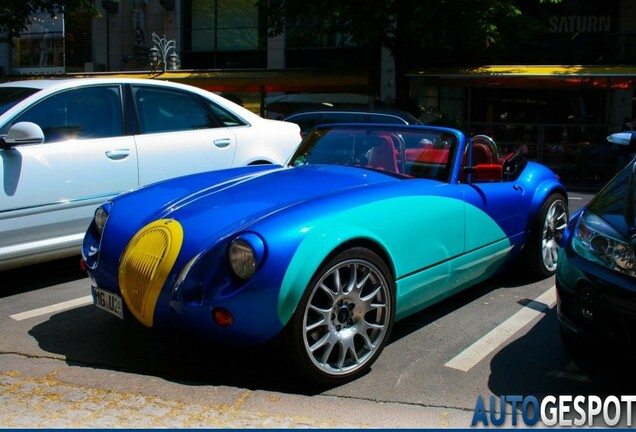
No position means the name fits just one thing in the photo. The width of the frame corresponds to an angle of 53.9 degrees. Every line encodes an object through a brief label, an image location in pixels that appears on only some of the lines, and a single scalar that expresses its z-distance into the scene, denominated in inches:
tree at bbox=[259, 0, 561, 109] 637.9
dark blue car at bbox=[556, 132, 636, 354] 116.0
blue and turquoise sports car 118.0
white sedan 178.5
